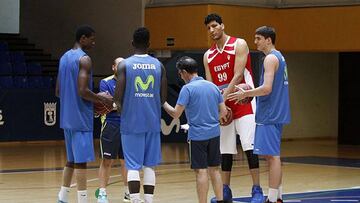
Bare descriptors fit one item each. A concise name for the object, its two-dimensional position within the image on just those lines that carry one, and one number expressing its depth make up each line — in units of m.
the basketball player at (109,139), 11.23
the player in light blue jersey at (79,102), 9.85
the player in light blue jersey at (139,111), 9.34
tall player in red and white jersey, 10.64
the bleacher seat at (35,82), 23.16
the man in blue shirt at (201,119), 9.48
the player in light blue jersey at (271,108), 10.12
